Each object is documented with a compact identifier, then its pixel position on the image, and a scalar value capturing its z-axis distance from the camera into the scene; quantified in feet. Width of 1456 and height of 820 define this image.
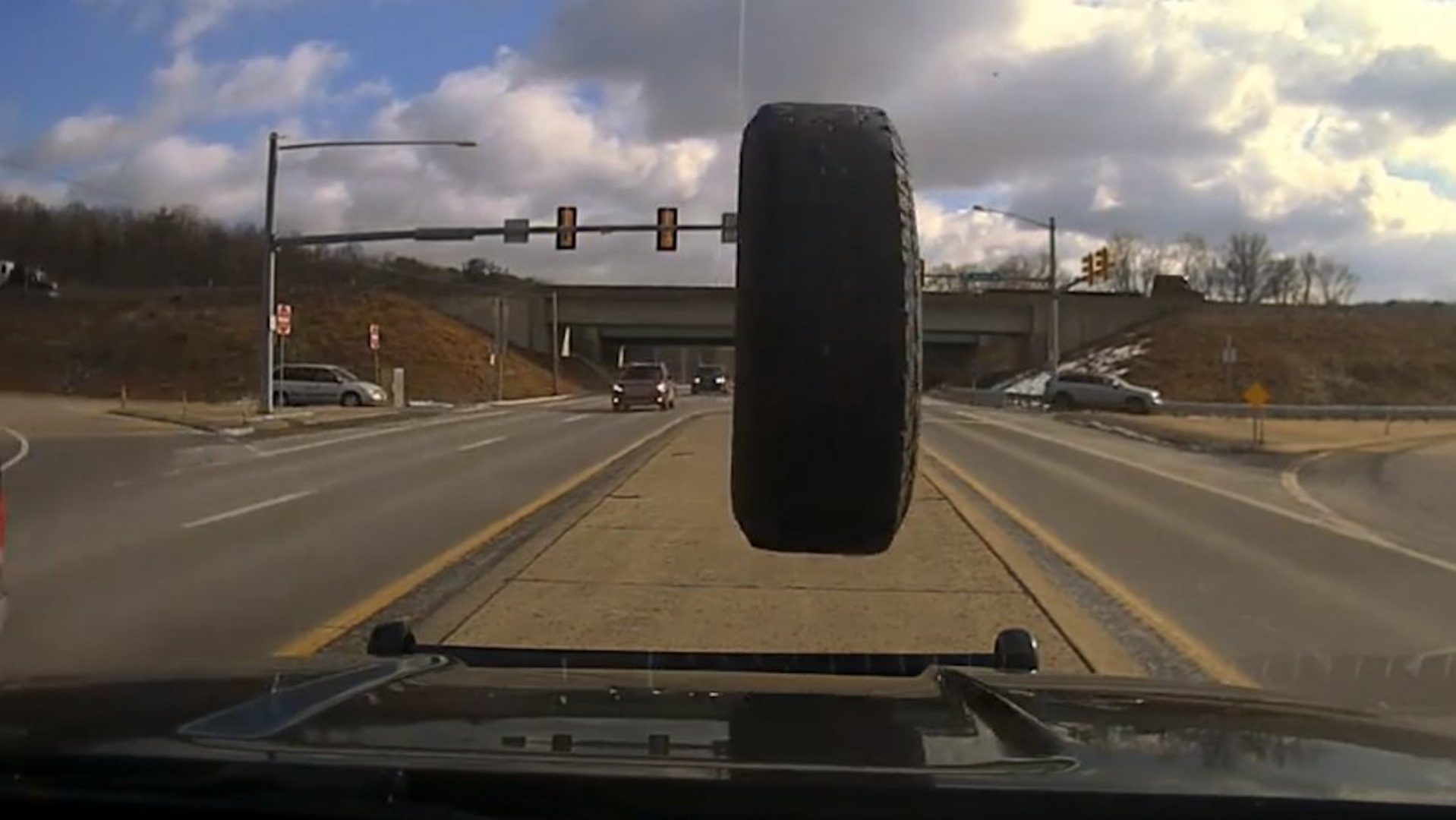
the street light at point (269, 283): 140.67
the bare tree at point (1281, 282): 488.85
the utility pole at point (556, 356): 288.49
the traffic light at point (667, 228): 139.03
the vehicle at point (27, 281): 258.78
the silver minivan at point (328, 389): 198.39
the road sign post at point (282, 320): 144.77
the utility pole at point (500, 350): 253.65
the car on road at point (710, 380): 297.53
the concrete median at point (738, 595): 30.68
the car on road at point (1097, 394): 197.06
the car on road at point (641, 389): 184.24
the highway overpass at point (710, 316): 305.12
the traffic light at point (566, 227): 142.10
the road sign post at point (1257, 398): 120.03
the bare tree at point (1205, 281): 494.18
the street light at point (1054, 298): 207.31
